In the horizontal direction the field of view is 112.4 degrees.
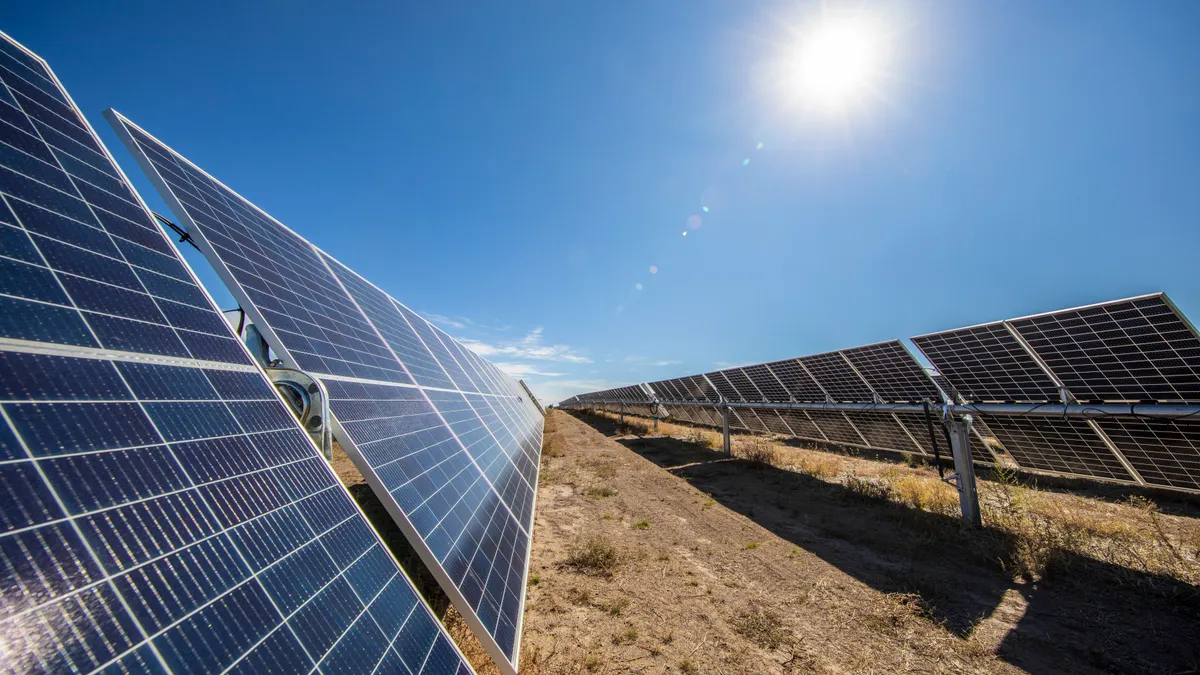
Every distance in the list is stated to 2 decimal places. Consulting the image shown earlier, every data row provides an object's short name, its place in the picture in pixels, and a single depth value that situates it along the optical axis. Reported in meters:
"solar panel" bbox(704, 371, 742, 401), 22.91
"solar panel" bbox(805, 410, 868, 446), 17.92
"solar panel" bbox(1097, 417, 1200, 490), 7.91
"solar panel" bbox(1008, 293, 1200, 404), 7.54
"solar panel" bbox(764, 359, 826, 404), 17.17
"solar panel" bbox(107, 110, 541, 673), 4.33
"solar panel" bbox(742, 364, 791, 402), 19.20
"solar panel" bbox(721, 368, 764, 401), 21.03
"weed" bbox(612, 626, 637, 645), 5.91
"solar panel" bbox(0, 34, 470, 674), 1.76
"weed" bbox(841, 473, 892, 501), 12.05
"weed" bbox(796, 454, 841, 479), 14.98
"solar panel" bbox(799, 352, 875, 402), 14.98
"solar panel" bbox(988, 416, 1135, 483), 9.28
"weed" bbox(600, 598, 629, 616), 6.63
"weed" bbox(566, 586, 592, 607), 6.92
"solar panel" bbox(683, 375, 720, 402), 25.70
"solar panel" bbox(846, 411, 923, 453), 15.55
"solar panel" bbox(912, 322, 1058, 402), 9.76
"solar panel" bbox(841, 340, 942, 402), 12.20
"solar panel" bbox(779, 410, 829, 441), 20.23
